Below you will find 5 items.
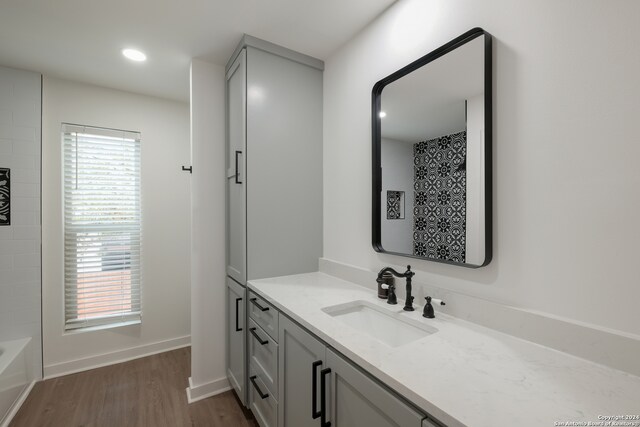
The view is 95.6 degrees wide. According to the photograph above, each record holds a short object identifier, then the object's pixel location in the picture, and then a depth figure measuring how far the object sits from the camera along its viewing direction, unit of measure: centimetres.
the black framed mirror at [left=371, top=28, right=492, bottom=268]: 117
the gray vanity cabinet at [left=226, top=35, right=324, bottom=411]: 188
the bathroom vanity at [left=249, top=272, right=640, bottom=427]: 69
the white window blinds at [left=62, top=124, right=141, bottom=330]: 250
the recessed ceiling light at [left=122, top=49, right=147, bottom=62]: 202
